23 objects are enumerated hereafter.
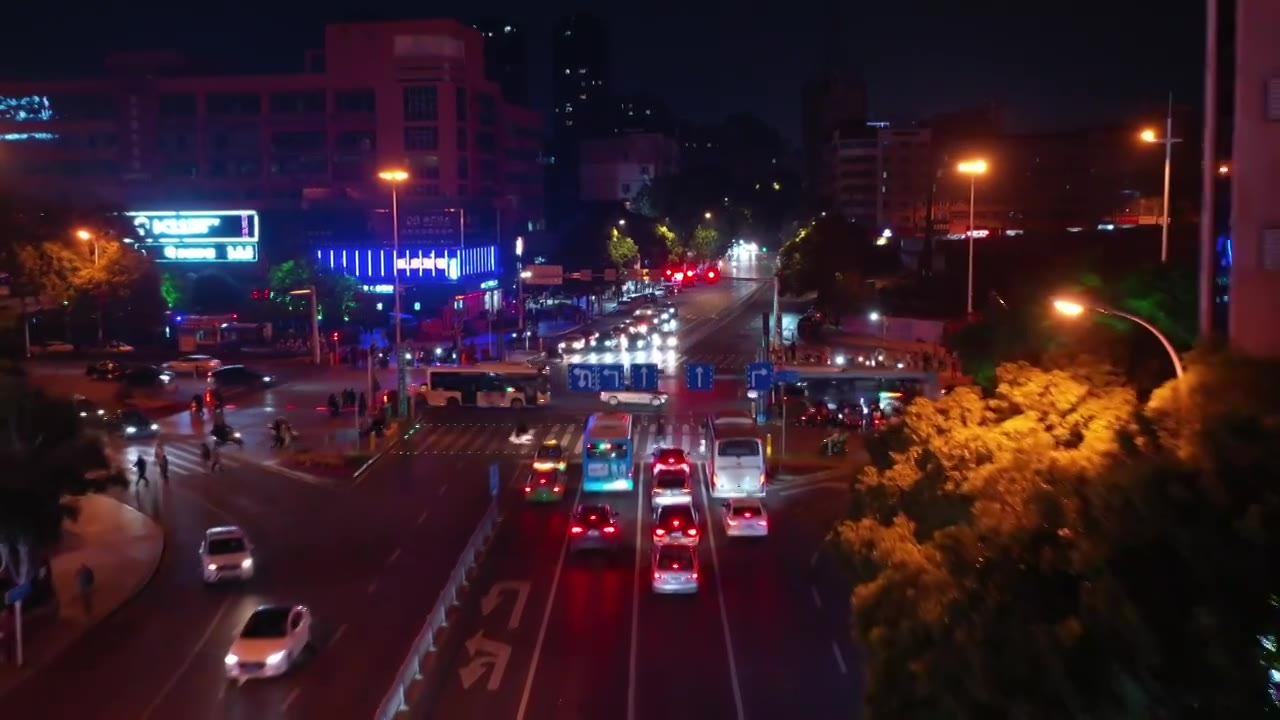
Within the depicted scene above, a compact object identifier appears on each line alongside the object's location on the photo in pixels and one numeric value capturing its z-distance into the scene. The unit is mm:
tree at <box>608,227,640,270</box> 98188
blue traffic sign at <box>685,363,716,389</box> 40969
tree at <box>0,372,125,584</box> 19766
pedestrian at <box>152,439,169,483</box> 33375
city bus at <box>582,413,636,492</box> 31719
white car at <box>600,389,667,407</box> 45812
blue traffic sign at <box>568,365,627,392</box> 42156
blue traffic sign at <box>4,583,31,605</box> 19578
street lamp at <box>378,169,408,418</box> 42375
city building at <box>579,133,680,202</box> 143250
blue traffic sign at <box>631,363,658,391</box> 42062
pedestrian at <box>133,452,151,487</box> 32831
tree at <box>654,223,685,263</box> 112250
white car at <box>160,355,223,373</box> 55531
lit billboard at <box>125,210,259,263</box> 67875
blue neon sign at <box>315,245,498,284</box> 71688
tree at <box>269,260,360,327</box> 65438
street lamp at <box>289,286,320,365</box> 56097
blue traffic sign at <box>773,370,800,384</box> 40500
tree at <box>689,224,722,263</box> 116188
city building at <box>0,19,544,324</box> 79312
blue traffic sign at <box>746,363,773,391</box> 38219
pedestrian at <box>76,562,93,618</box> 22547
